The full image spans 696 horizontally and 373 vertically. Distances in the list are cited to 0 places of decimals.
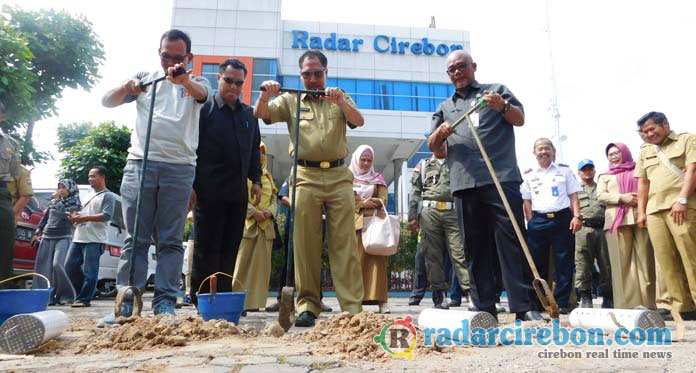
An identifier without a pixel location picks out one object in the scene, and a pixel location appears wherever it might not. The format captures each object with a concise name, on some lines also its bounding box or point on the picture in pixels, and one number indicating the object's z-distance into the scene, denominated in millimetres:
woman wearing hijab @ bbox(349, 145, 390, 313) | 4742
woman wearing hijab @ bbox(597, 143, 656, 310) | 4559
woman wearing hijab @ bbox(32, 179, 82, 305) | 5875
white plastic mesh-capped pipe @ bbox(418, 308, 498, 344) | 2248
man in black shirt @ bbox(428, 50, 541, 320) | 3117
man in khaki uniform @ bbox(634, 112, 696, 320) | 3936
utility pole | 22859
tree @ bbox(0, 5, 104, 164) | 16688
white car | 7500
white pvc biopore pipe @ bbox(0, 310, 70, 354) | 2170
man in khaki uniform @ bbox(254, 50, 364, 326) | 3402
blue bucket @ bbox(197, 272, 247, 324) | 2936
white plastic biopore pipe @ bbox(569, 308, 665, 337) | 2375
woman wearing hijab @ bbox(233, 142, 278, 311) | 4523
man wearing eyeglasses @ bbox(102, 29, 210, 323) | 3262
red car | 6270
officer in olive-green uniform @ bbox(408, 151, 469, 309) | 5543
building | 27156
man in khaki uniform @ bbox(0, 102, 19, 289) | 3553
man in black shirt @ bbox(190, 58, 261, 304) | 3723
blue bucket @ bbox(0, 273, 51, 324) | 2586
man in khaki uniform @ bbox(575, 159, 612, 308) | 5441
